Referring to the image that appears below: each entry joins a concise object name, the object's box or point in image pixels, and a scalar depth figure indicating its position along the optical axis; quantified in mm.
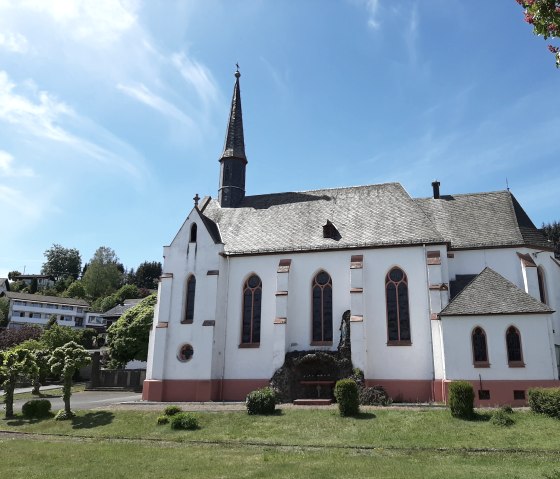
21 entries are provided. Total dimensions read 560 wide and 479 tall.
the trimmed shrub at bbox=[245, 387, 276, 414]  23375
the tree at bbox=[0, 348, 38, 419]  26852
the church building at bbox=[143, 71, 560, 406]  24844
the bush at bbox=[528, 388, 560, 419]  19250
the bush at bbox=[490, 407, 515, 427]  18812
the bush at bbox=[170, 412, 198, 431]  21656
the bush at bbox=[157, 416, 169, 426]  22719
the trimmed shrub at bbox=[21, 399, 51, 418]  26156
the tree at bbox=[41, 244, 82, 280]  138125
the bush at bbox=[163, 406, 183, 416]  23656
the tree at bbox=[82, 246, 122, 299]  119250
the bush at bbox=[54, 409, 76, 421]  25078
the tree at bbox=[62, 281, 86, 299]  116312
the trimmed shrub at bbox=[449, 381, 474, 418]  20281
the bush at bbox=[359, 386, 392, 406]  25047
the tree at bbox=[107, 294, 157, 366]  44812
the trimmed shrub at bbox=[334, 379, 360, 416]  21922
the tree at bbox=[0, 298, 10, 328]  80775
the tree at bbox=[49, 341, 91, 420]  25516
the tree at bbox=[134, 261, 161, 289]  130375
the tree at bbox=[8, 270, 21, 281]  143750
